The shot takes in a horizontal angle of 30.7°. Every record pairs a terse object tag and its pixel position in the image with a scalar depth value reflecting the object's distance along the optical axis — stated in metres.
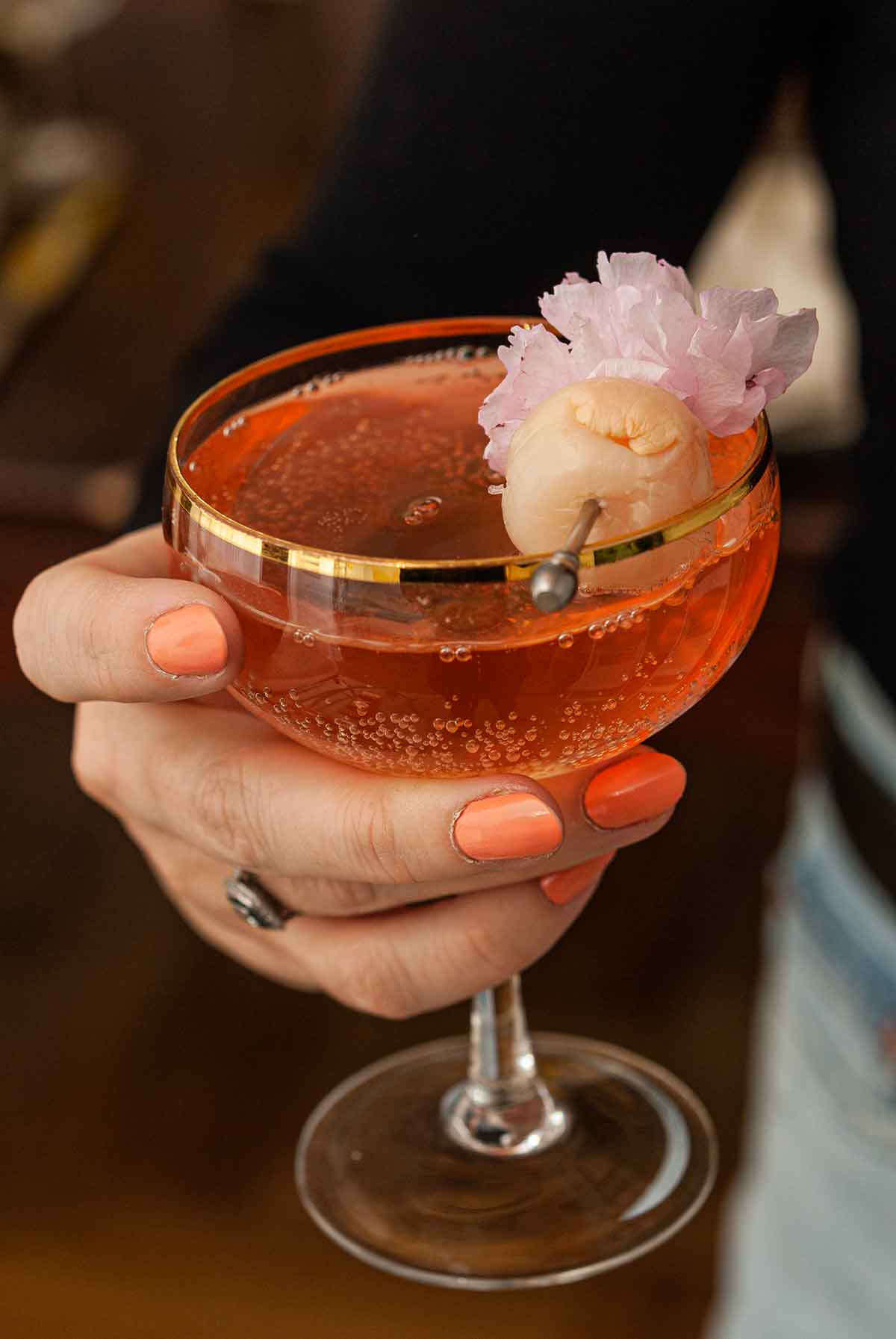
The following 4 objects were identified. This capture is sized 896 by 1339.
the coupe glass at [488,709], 0.57
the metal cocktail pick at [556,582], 0.51
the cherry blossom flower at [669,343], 0.58
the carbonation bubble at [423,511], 0.65
